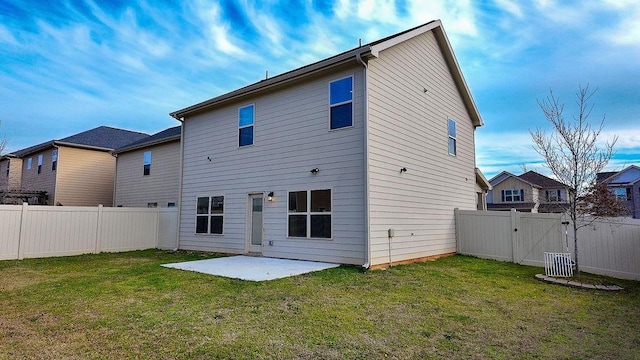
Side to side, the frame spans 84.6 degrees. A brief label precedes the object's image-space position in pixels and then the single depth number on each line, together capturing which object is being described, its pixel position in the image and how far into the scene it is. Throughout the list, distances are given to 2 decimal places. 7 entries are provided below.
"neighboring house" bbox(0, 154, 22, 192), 24.04
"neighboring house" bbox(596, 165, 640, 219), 30.64
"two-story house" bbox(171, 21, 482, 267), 8.62
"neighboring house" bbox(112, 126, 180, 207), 16.05
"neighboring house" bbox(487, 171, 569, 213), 33.16
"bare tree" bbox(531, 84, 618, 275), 8.22
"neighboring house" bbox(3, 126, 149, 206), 19.48
